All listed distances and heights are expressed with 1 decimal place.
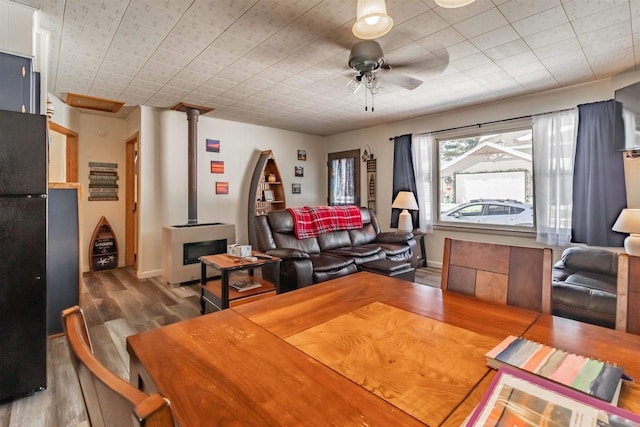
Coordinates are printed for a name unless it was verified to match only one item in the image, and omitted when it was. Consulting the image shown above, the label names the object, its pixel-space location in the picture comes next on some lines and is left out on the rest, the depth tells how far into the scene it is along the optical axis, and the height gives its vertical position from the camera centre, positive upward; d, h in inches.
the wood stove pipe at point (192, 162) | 184.1 +26.6
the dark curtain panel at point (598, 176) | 133.6 +14.9
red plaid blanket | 162.2 -6.4
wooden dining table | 24.8 -15.6
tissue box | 125.7 -17.6
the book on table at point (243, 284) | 119.6 -30.5
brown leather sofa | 131.3 -20.6
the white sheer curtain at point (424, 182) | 203.2 +17.3
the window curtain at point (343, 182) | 250.2 +21.5
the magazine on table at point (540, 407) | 22.2 -15.0
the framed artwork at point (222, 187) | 209.2 +13.4
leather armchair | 68.0 -21.2
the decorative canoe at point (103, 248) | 193.2 -26.1
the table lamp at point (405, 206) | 197.9 +1.5
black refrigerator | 68.6 -10.6
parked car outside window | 169.9 -2.4
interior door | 201.2 +1.8
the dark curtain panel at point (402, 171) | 209.0 +25.2
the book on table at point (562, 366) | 25.8 -14.6
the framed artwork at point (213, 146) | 204.4 +40.7
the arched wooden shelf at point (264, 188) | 216.7 +14.0
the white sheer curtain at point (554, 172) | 148.0 +18.1
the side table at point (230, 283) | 108.5 -30.8
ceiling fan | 103.4 +51.4
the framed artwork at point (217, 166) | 206.8 +27.5
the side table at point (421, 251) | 201.4 -28.1
